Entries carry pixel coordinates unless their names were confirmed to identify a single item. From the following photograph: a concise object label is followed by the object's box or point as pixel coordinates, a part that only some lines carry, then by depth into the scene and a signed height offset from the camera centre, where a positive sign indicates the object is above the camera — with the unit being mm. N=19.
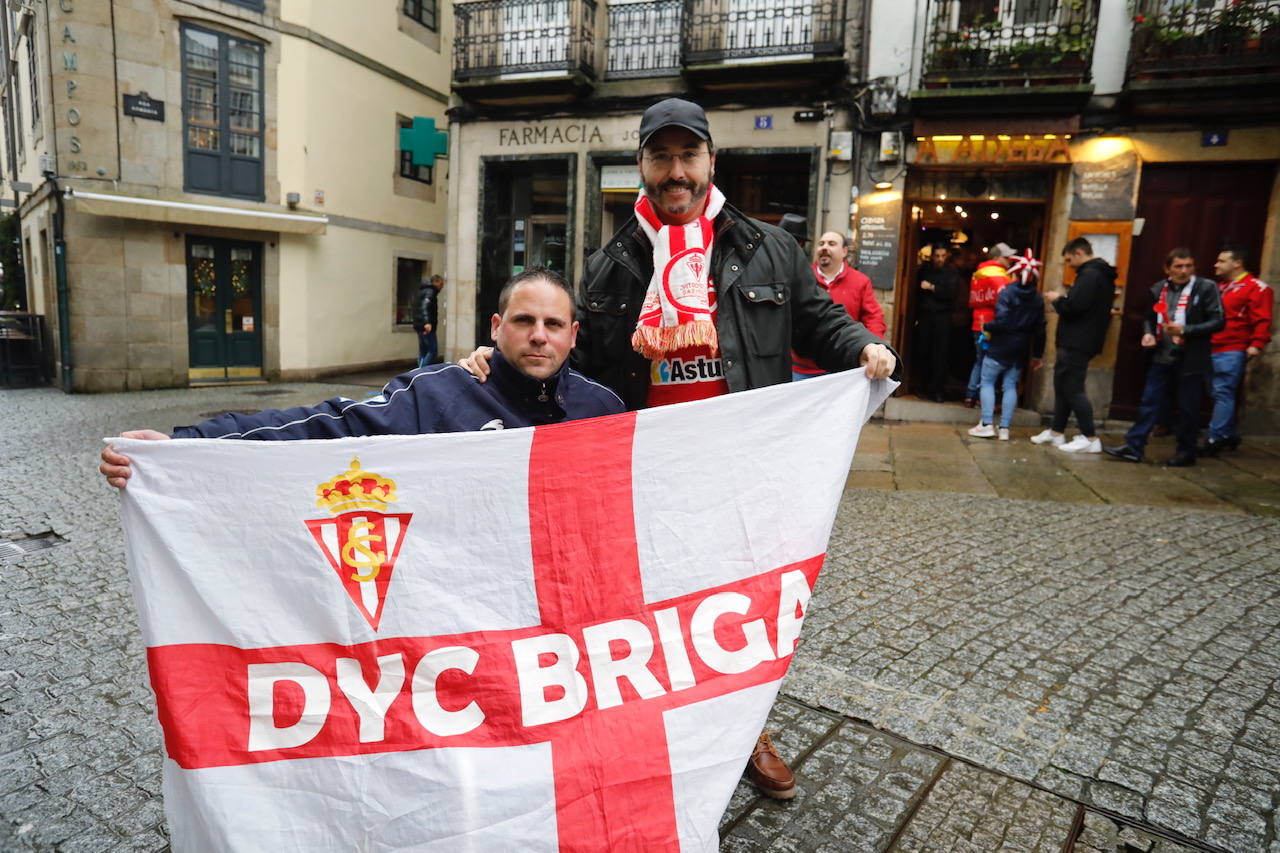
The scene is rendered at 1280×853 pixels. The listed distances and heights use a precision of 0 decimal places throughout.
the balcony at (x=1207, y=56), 9023 +3241
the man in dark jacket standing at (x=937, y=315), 10719 +154
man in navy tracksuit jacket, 2160 -261
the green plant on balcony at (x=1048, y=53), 9773 +3425
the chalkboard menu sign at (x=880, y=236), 10789 +1175
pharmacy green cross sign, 13633 +2716
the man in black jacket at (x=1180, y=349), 7340 -95
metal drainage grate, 4566 -1562
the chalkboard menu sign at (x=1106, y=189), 9734 +1784
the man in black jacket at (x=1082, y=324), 7984 +101
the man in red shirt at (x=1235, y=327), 7648 +145
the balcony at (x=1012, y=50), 9773 +3501
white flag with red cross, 1743 -785
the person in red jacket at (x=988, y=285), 9516 +521
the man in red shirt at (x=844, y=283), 6551 +314
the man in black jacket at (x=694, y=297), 2451 +53
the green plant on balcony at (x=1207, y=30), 9078 +3559
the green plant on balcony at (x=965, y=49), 10242 +3563
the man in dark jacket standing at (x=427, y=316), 13281 -270
